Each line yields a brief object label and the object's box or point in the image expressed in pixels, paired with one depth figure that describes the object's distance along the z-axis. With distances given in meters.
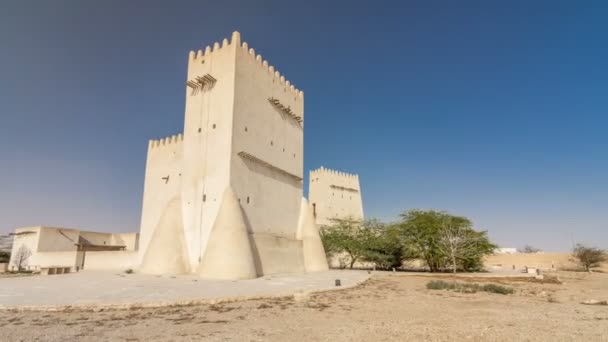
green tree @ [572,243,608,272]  36.12
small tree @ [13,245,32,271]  34.09
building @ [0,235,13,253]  43.22
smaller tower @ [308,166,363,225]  42.59
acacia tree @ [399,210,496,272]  27.19
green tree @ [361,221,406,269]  29.58
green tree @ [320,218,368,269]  30.71
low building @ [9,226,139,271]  26.67
